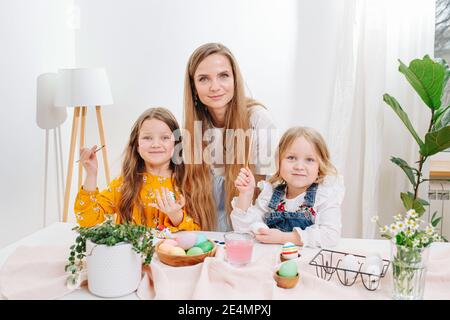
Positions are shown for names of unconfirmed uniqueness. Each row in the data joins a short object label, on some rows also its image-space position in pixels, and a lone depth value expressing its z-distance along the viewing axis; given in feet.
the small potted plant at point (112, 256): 3.76
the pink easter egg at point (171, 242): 4.58
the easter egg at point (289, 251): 4.41
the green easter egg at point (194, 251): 4.40
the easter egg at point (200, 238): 4.70
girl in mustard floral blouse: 5.94
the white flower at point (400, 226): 3.65
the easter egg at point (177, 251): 4.34
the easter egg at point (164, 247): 4.42
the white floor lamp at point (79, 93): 8.91
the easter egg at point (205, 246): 4.53
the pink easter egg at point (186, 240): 4.66
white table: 4.74
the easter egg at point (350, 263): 4.01
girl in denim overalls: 5.13
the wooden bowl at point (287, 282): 3.82
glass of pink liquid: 4.29
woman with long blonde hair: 6.58
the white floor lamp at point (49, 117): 8.86
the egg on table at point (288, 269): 3.87
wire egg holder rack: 3.85
